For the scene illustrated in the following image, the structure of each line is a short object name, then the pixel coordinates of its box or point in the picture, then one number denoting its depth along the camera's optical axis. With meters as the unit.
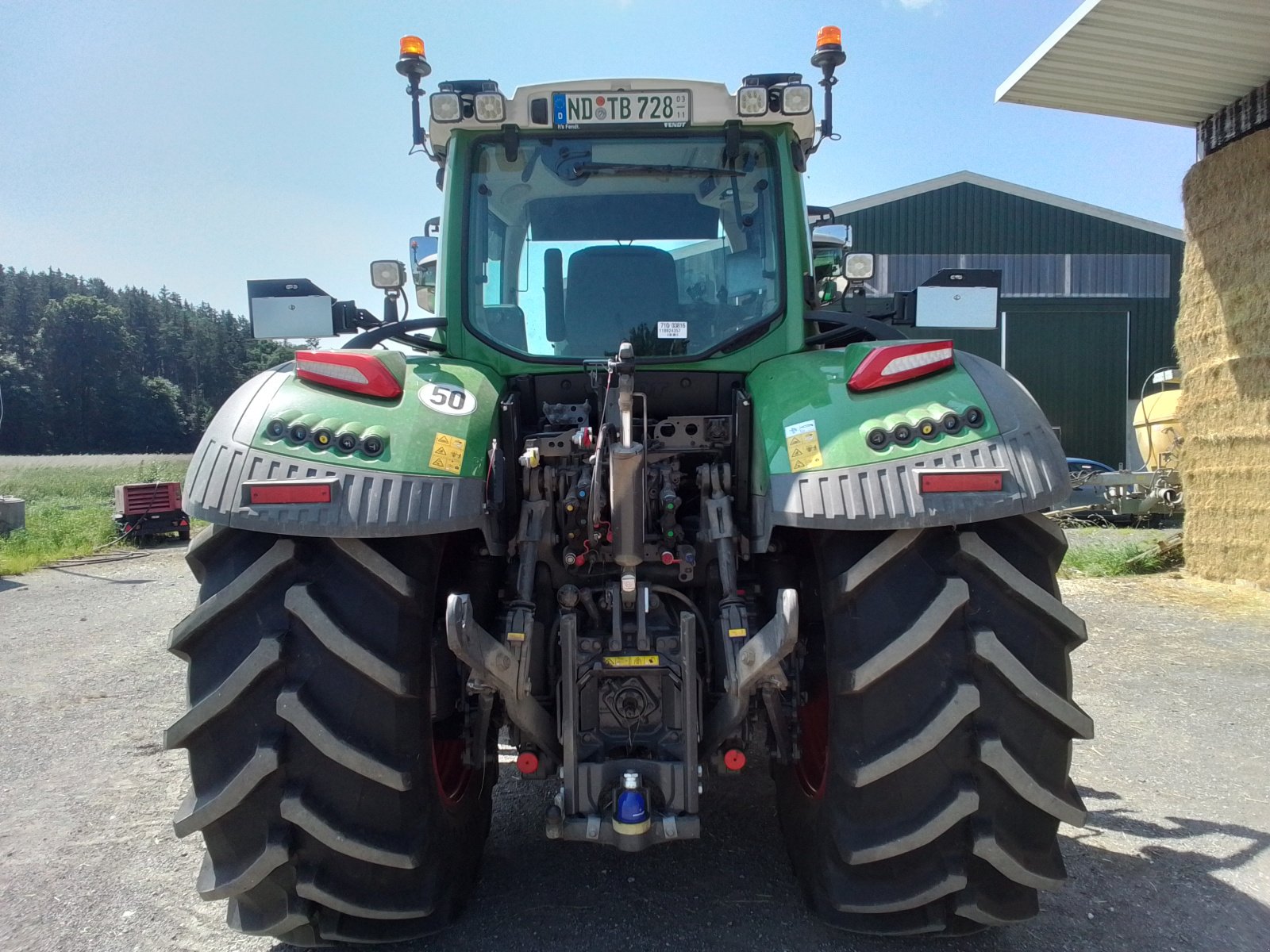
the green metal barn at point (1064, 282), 18.80
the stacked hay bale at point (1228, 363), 7.57
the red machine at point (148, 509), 12.72
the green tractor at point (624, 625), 2.08
